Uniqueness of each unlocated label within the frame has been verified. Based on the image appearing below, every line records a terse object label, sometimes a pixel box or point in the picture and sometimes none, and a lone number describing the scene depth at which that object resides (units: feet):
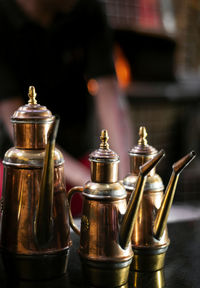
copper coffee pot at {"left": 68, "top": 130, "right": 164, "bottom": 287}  2.81
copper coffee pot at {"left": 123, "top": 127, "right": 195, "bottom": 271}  2.99
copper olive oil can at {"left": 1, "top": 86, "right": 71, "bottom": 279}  2.83
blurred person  6.13
